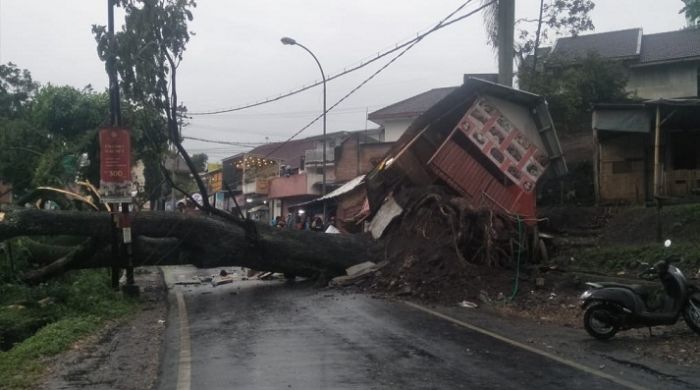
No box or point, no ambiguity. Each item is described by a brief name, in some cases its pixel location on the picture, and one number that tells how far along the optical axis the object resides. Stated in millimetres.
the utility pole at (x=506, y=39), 20891
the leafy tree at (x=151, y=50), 15938
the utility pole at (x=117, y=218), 15750
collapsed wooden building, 18062
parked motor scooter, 9664
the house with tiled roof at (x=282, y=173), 46625
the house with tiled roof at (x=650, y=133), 20016
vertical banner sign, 15320
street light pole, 28122
